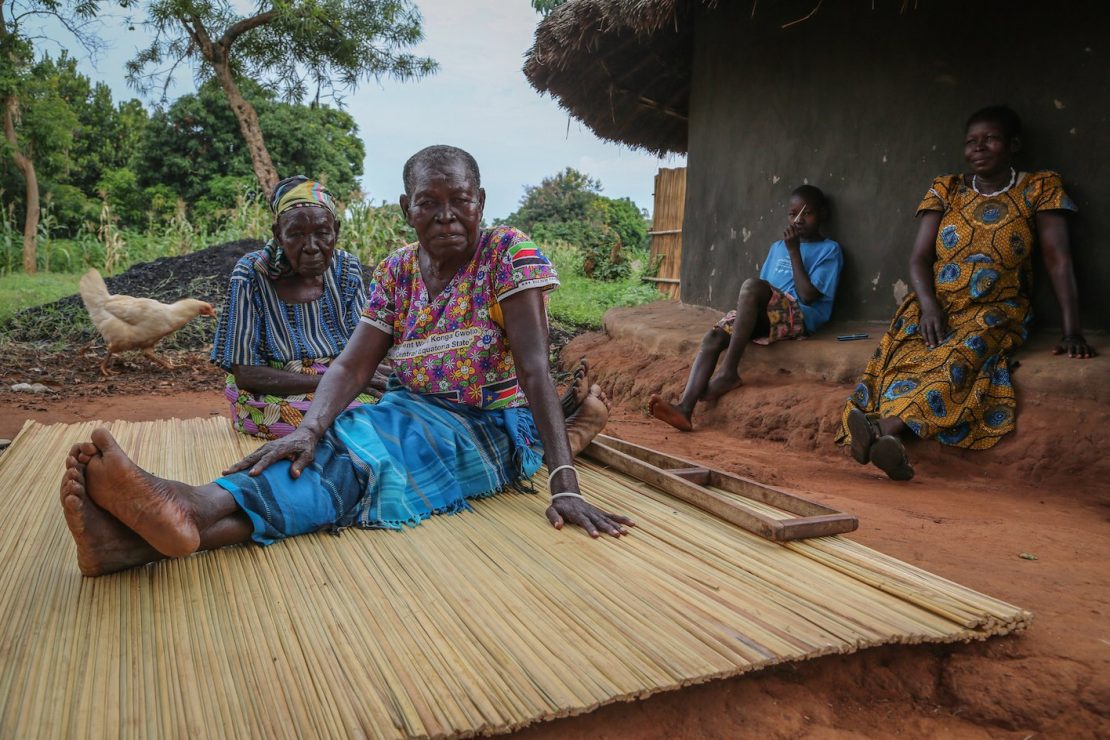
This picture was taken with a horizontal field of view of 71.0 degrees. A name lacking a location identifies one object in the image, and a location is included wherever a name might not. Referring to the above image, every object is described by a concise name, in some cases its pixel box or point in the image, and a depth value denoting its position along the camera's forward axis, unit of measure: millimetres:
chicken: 5637
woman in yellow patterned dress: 3189
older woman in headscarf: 2982
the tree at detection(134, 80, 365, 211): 16734
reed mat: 1255
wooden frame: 1959
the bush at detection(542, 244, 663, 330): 8422
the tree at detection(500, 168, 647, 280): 11930
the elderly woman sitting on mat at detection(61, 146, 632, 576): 1907
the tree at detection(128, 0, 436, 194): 11352
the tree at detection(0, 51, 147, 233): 13719
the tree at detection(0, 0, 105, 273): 12078
